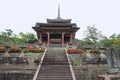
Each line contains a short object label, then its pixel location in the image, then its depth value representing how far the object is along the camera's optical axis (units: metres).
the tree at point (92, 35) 19.10
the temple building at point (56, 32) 16.45
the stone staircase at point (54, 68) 7.95
